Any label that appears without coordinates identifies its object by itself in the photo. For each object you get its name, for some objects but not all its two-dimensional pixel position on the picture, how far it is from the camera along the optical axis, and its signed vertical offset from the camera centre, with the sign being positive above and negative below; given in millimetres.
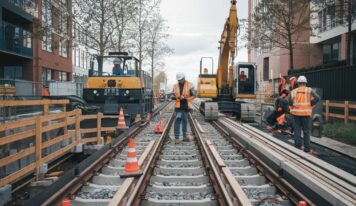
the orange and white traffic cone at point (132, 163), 7020 -1222
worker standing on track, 11422 -135
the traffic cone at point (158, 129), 13605 -1227
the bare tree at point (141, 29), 29986 +4984
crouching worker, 14203 -695
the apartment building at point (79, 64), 48241 +3666
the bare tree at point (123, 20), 24250 +4572
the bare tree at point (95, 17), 23203 +4419
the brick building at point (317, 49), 30766 +4555
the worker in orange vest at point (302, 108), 9820 -353
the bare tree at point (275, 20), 28672 +5453
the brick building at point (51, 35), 19688 +3195
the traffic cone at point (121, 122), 14125 -1014
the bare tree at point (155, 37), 37912 +5239
